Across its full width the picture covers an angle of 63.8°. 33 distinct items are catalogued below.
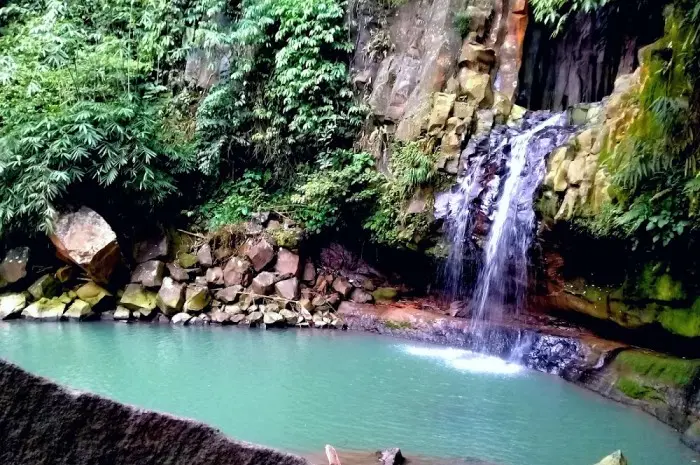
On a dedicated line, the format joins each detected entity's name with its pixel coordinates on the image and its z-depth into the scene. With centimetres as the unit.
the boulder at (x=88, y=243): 1053
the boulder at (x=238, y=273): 1098
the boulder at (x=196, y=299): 1049
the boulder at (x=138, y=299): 1060
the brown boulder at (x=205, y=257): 1137
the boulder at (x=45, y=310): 1031
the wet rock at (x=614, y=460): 383
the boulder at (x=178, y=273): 1109
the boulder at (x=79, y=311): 1039
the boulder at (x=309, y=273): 1128
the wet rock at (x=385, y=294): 1072
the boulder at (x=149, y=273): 1087
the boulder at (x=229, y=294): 1066
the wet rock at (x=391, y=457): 462
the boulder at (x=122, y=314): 1048
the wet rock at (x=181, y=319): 1033
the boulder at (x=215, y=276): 1106
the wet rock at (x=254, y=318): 1033
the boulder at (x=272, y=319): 1027
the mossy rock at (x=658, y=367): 612
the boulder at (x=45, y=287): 1073
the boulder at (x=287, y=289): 1071
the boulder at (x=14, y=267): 1082
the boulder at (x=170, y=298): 1043
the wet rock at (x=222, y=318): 1038
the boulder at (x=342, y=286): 1102
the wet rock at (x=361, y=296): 1088
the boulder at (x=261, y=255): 1105
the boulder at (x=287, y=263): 1104
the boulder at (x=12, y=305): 1026
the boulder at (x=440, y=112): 1008
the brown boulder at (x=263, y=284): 1071
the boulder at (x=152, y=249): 1145
